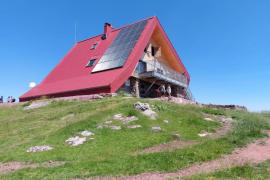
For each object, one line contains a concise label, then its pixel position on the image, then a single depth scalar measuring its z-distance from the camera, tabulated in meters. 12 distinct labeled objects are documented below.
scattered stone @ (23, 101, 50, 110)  16.23
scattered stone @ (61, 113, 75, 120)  11.94
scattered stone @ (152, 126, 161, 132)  9.58
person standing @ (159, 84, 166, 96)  18.04
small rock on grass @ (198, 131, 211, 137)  9.46
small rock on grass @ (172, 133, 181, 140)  8.78
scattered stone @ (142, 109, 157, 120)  10.96
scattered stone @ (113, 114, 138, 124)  10.42
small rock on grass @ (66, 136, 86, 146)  8.56
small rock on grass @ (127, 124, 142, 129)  9.87
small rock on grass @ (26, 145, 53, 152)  8.17
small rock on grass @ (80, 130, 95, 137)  9.20
